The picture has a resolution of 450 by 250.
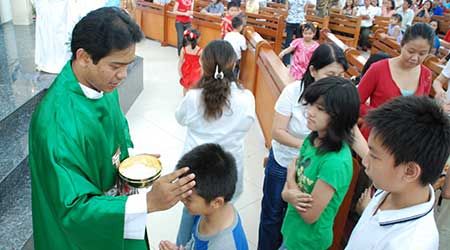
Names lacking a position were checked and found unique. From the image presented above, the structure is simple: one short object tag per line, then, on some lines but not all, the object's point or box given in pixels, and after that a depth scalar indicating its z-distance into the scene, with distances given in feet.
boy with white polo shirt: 3.64
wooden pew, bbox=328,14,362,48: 26.11
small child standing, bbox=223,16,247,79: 18.49
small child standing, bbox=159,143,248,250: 4.75
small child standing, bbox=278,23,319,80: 15.49
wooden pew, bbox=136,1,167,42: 28.35
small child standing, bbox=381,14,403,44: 25.02
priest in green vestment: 4.18
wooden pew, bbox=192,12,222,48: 25.26
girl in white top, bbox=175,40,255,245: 7.10
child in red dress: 15.38
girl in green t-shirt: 5.32
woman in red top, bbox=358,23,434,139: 7.93
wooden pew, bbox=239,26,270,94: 17.16
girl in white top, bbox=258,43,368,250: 6.62
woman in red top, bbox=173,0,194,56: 23.45
